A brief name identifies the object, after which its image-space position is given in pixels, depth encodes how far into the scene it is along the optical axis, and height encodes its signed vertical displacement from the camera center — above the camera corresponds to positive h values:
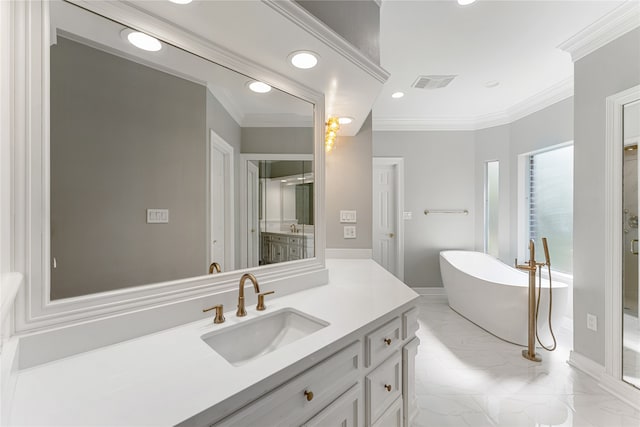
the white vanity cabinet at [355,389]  0.74 -0.60
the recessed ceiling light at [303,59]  1.26 +0.74
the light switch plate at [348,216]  2.56 -0.04
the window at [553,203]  3.04 +0.12
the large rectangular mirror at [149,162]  0.84 +0.19
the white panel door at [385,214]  4.16 -0.02
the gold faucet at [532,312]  2.32 -0.87
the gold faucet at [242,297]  1.12 -0.35
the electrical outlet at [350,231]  2.57 -0.17
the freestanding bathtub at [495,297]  2.45 -0.84
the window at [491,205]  3.88 +0.11
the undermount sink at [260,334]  1.01 -0.49
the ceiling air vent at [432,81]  2.78 +1.38
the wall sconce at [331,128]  2.15 +0.68
